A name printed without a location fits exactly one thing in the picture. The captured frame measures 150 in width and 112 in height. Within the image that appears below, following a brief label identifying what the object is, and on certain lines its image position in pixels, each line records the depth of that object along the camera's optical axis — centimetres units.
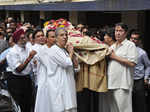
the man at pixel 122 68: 546
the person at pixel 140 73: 641
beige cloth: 536
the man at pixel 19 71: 624
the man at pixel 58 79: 505
